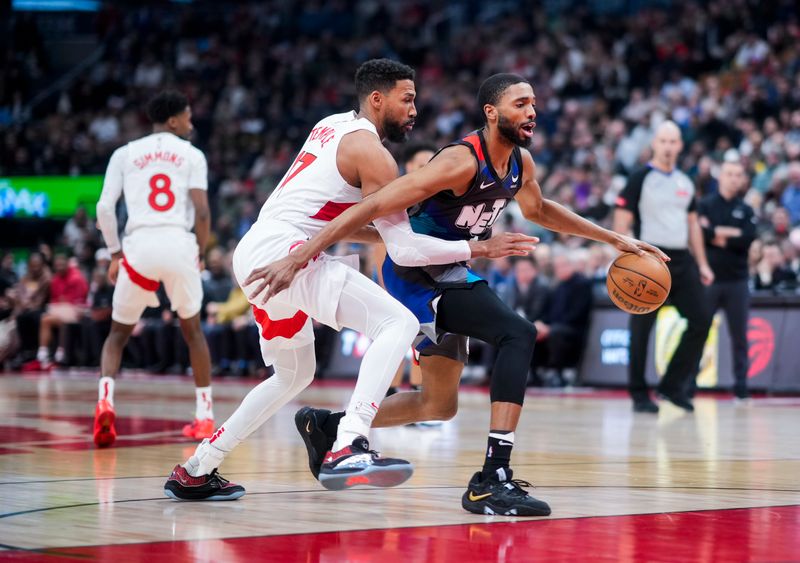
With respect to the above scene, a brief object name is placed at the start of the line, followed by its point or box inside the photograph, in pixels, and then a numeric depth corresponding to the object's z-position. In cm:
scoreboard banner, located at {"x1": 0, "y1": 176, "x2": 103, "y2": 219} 2323
